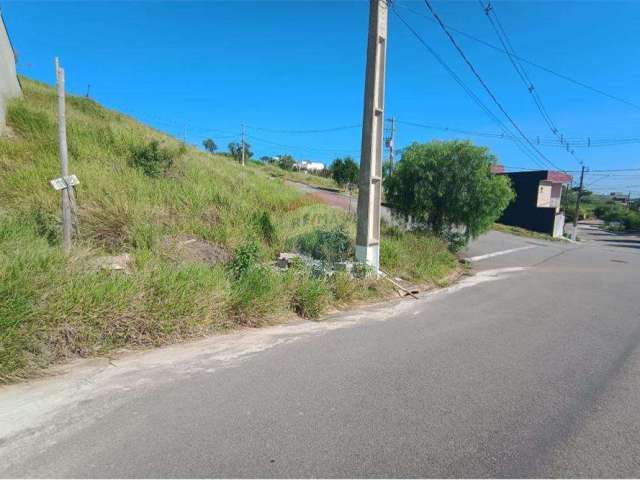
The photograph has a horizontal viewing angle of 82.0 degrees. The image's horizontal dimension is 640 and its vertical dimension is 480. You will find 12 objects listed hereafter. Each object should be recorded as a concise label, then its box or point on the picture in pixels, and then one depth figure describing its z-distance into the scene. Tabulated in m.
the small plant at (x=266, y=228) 8.20
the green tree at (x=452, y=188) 11.62
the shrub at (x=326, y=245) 8.17
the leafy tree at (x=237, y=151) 52.81
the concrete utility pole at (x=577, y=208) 33.32
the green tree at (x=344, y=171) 39.79
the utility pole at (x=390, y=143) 31.07
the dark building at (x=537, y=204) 34.72
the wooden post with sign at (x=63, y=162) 4.64
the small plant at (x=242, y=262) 5.67
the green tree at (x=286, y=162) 66.00
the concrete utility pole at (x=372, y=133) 7.70
